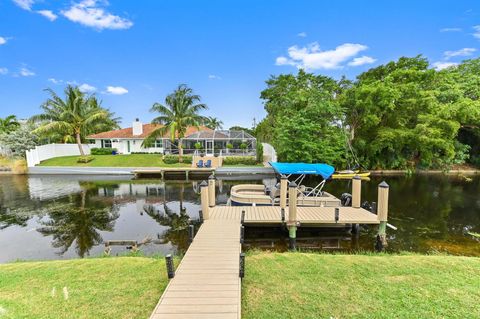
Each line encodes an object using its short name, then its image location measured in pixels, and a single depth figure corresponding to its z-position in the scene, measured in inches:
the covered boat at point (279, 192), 423.5
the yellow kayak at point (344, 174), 868.6
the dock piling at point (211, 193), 389.2
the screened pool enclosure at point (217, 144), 1159.9
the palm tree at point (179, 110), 1003.9
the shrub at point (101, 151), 1245.7
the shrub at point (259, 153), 1096.8
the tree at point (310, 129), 914.7
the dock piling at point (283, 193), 388.2
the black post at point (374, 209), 384.7
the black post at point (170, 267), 183.1
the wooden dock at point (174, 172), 915.4
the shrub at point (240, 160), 1063.6
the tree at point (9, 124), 1250.3
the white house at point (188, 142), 1166.2
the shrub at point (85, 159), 1083.3
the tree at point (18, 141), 1072.2
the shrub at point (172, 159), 1093.8
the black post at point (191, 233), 277.1
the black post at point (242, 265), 186.5
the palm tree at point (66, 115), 1070.4
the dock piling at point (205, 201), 327.6
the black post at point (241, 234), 274.5
